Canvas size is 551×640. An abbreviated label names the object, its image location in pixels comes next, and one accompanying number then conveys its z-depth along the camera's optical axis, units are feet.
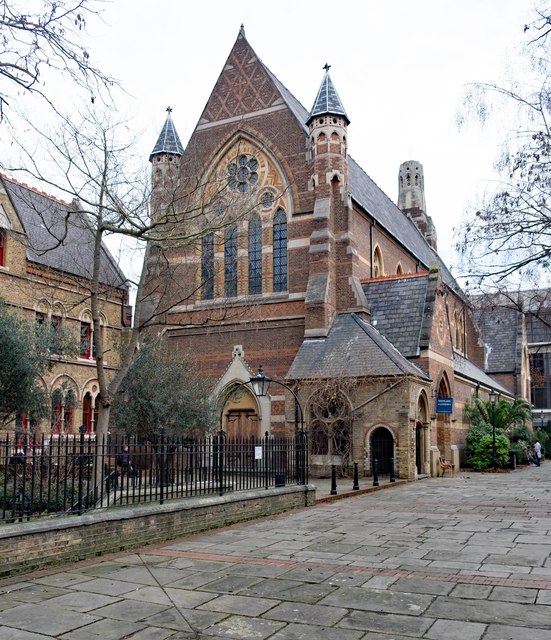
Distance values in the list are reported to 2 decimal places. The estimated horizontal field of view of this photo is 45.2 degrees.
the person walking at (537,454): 117.47
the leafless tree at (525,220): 30.50
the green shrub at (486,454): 95.71
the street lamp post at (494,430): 94.61
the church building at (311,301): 76.28
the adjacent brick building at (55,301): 88.22
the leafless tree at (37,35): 20.31
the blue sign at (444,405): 83.05
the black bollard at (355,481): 61.29
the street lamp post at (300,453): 52.60
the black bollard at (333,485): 57.50
